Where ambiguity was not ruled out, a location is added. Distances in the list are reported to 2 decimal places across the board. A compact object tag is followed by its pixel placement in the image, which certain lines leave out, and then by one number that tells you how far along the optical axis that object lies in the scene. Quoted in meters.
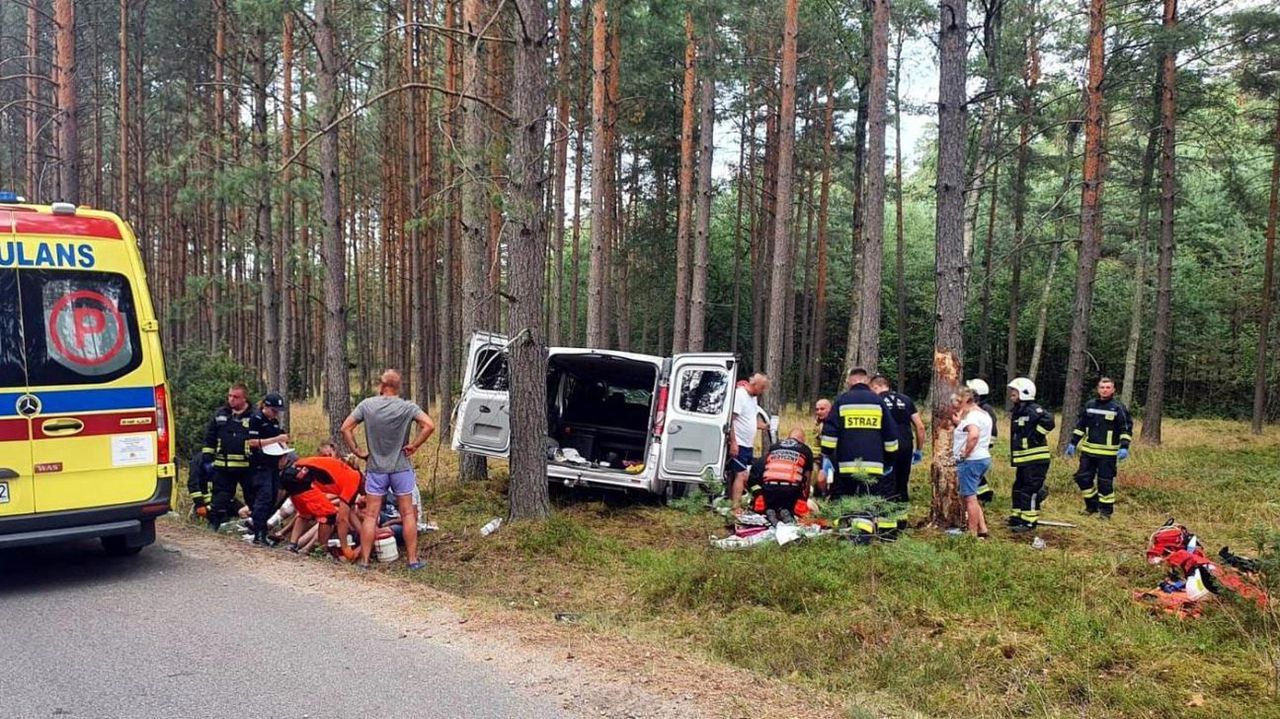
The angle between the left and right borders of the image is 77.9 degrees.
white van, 8.73
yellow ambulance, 5.33
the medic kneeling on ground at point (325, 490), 6.80
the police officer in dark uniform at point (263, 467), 7.40
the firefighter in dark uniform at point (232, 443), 7.50
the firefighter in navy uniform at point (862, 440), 7.39
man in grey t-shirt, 6.58
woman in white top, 7.75
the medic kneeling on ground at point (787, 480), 7.61
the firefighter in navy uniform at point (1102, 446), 9.12
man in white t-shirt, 9.30
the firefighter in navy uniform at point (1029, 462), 8.23
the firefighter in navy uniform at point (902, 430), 7.71
